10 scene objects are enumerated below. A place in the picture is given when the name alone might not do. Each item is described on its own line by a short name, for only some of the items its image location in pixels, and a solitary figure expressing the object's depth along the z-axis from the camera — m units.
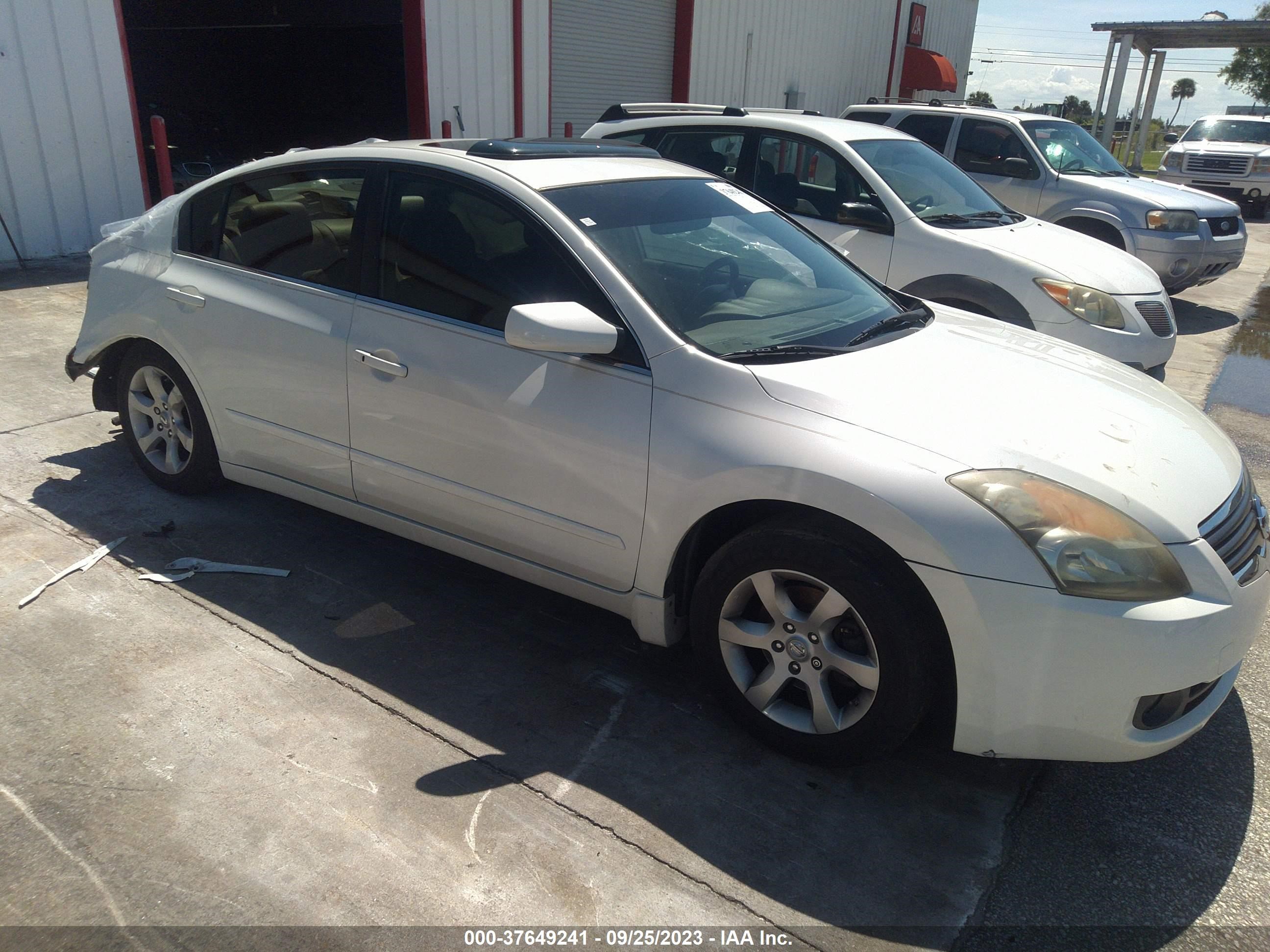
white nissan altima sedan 2.48
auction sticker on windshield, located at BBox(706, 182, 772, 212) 3.90
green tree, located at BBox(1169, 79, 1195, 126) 102.69
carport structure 23.75
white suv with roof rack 5.88
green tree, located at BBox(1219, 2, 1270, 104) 45.69
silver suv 9.27
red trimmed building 8.53
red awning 22.88
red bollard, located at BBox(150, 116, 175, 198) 8.99
